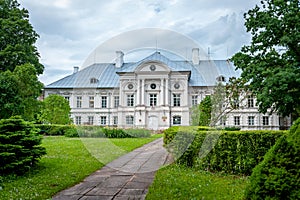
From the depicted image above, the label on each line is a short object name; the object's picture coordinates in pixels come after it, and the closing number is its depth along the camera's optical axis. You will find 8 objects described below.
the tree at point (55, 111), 29.18
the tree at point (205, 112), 21.90
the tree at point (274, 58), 16.62
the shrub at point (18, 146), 6.91
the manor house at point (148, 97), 36.69
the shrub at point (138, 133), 23.32
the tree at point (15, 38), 24.10
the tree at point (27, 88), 20.17
